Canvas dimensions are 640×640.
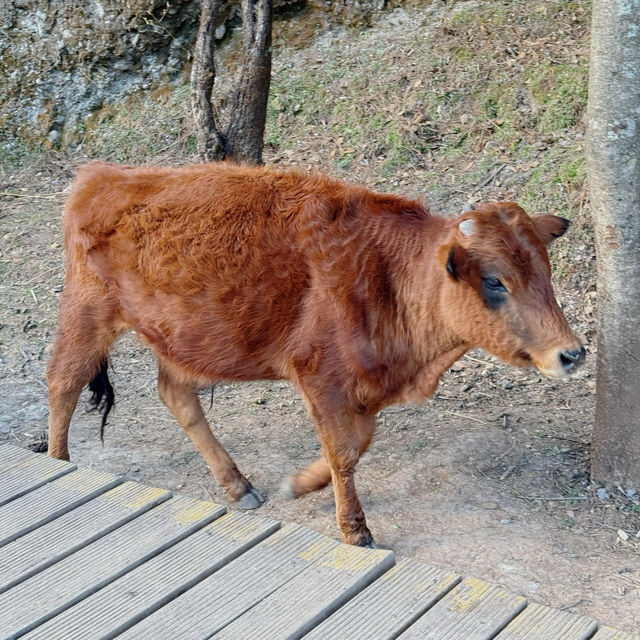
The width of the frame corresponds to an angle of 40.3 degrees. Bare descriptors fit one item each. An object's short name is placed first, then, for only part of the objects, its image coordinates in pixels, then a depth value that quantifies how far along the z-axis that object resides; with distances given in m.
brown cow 4.04
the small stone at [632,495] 4.85
